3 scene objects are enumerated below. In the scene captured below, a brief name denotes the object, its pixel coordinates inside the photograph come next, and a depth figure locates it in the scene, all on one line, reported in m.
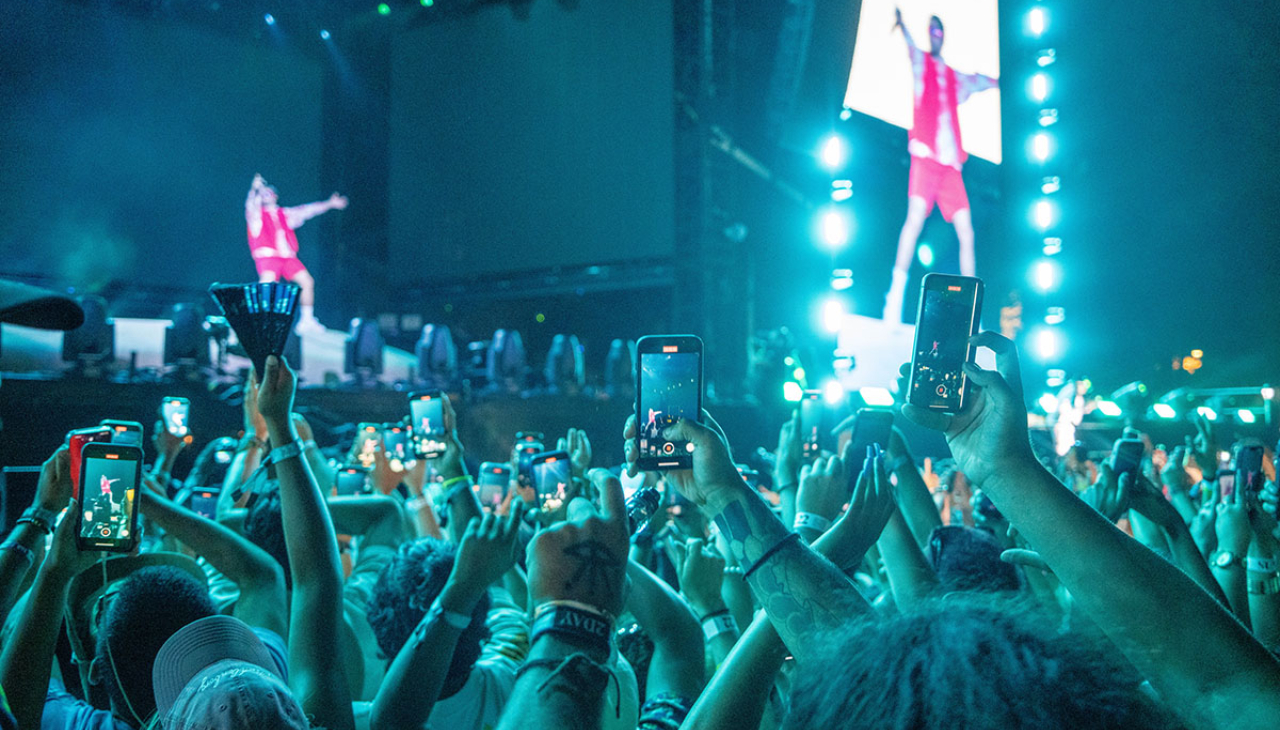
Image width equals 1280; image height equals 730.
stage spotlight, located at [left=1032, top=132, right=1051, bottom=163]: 12.10
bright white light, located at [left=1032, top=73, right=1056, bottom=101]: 12.03
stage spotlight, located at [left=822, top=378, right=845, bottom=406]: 9.84
